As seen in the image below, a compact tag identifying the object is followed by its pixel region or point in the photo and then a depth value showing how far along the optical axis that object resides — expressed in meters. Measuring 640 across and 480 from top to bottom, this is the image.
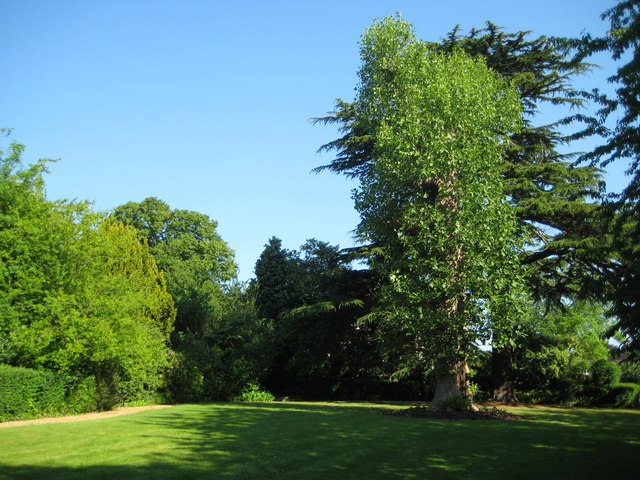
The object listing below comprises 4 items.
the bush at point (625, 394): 24.42
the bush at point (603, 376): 24.61
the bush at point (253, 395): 27.27
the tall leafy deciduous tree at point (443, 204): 16.23
